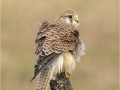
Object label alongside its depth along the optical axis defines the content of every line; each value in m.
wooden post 11.41
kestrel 12.20
